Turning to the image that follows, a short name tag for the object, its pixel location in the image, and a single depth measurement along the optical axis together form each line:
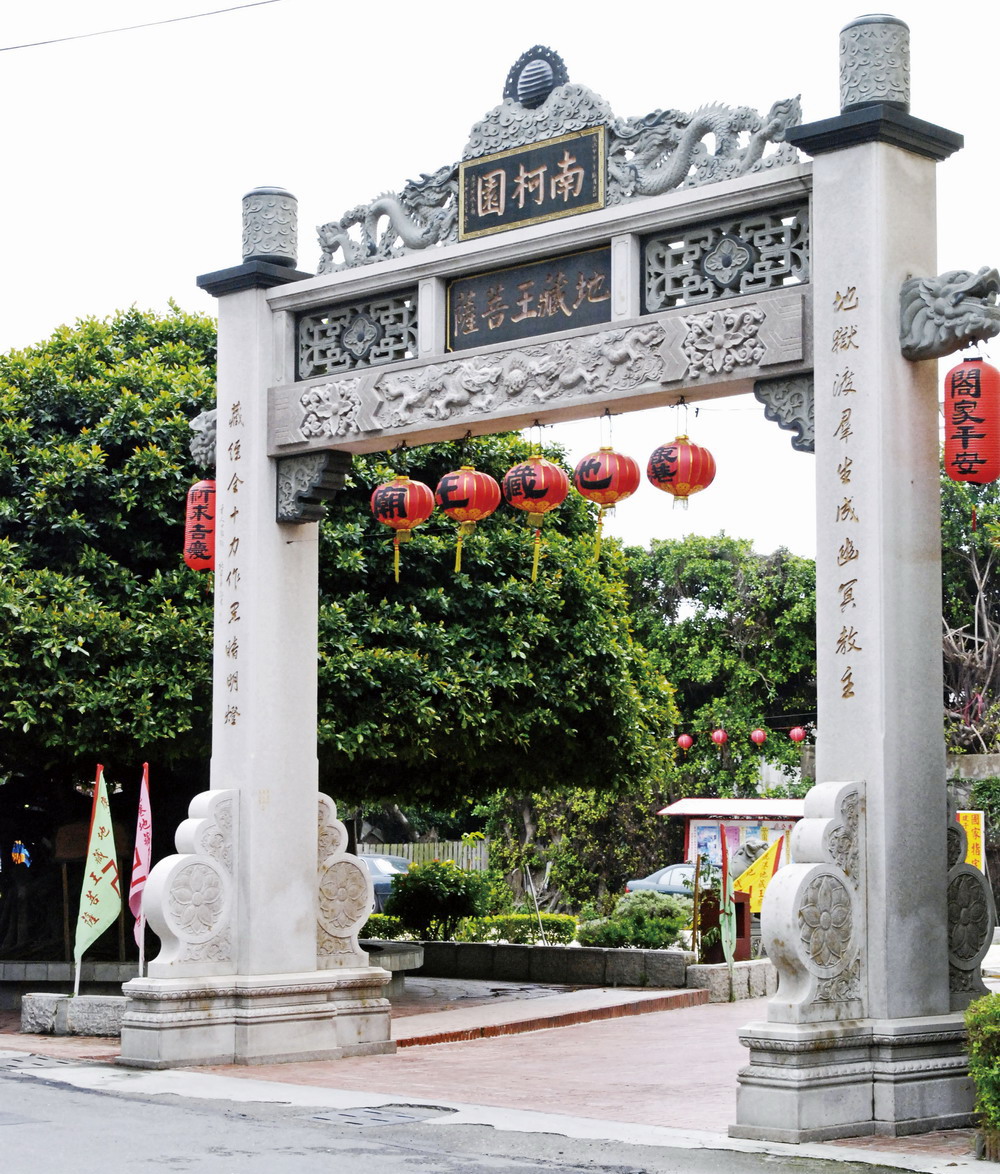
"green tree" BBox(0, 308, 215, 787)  14.23
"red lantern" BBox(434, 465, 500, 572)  10.95
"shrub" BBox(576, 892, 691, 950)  17.80
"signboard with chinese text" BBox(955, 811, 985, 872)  17.95
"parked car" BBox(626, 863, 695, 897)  28.84
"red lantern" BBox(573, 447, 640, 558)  10.23
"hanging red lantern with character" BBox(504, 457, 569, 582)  10.62
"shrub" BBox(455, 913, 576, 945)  19.05
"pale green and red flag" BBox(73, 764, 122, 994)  12.73
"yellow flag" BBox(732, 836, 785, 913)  18.56
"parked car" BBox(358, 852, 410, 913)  30.48
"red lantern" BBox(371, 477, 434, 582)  11.34
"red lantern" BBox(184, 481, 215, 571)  12.38
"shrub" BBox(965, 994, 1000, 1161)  7.62
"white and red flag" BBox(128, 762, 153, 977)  12.27
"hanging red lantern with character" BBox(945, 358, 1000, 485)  8.44
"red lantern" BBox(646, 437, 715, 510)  9.82
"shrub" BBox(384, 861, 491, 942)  19.39
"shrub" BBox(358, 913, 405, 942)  19.28
